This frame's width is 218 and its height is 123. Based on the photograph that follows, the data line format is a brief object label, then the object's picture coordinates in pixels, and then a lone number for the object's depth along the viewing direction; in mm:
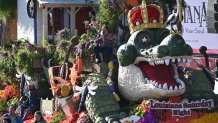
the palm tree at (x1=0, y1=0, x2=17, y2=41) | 32812
